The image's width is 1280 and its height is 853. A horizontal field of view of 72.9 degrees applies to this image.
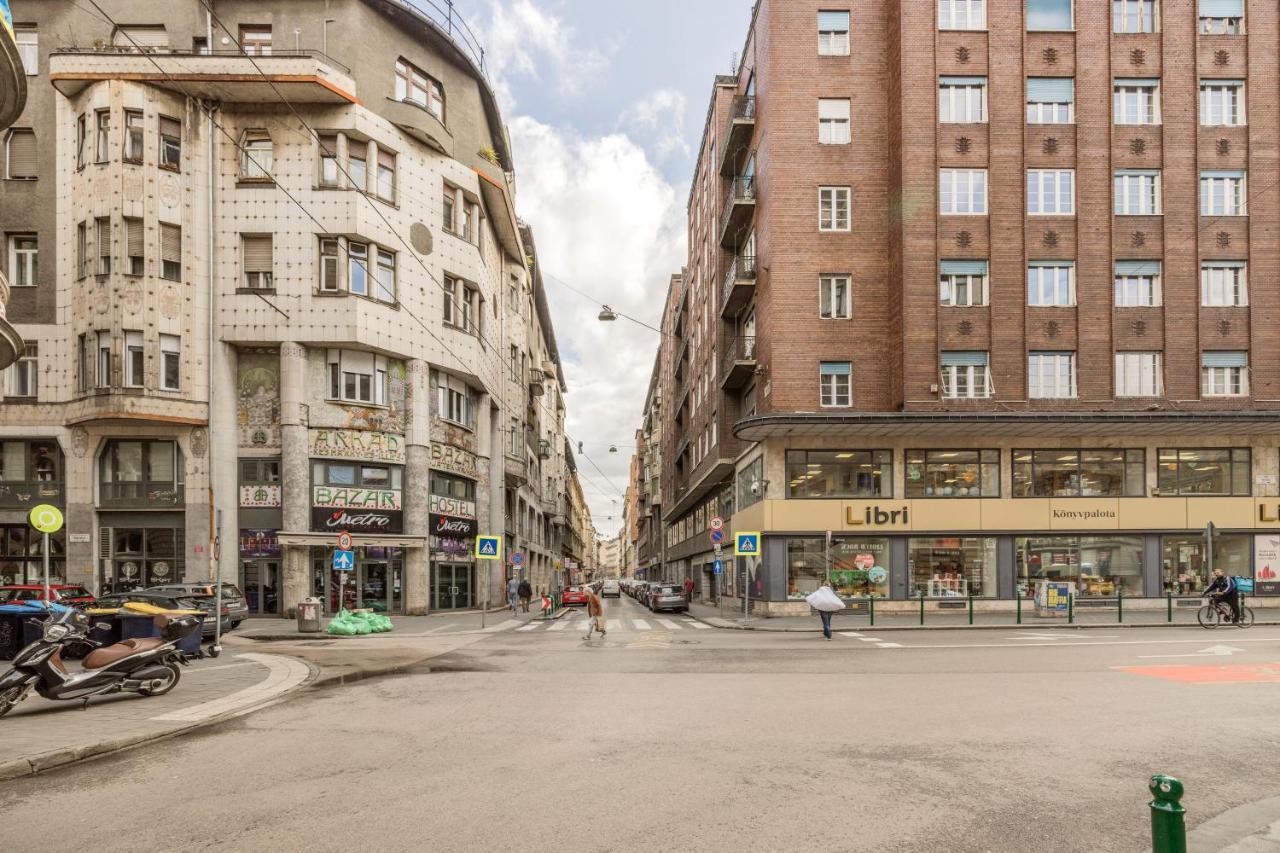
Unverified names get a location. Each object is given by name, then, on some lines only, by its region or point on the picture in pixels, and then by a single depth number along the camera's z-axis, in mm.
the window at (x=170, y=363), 29859
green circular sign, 15012
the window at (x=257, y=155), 31234
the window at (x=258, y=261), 31250
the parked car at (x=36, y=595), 20391
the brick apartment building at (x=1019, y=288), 29953
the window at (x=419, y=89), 34344
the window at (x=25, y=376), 31297
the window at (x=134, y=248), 29625
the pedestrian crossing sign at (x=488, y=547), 27531
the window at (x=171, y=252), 30047
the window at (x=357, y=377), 31672
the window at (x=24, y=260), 31859
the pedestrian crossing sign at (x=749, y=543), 25969
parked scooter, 9719
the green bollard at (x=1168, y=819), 2912
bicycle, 22375
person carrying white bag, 20594
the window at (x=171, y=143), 30258
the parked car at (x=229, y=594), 22156
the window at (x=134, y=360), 29391
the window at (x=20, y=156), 32156
